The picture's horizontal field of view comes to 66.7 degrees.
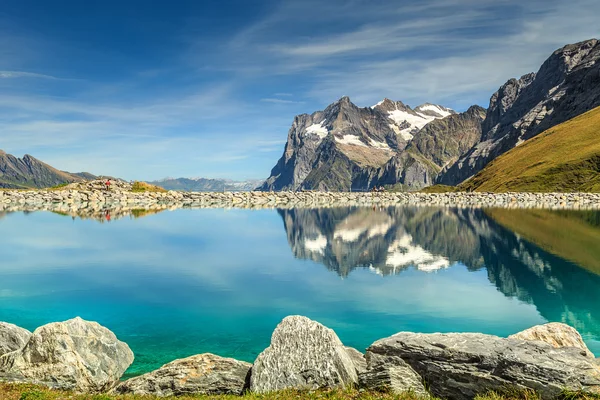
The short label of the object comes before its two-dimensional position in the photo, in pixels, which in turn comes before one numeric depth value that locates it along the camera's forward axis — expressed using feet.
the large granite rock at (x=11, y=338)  62.18
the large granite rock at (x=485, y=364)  44.65
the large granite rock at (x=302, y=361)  49.98
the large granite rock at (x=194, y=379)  54.03
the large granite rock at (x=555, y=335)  57.21
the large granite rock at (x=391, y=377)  49.42
